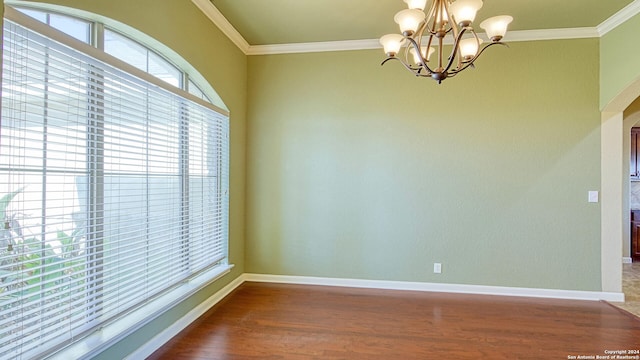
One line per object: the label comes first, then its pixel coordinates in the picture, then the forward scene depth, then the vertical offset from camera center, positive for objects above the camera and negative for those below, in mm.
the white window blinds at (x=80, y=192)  1477 -81
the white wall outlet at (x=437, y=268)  3613 -1027
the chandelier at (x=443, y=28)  1819 +971
